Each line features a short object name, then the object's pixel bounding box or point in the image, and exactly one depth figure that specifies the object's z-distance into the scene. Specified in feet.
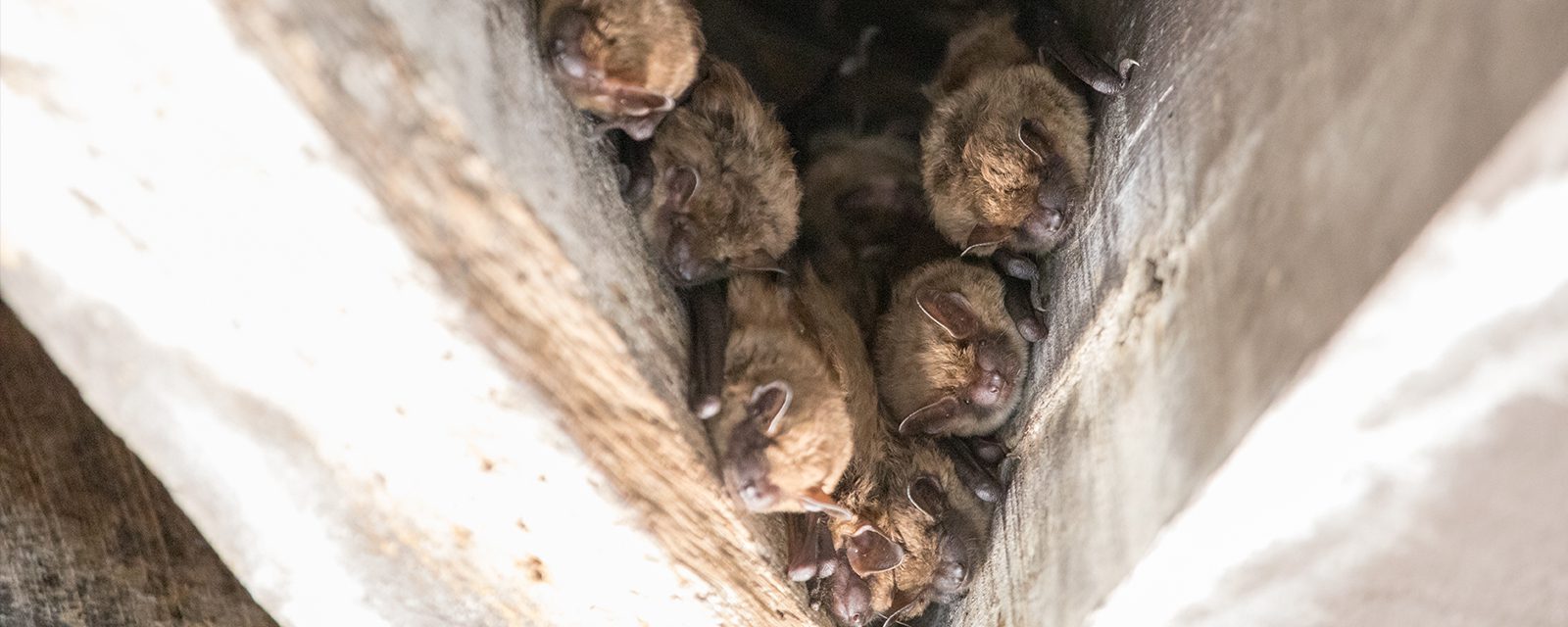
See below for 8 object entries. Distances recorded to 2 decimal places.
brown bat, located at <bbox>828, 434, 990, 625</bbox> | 9.73
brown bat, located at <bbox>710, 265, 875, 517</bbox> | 7.62
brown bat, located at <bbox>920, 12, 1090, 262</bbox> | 9.41
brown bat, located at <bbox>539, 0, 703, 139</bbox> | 7.02
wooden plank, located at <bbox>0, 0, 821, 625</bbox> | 5.17
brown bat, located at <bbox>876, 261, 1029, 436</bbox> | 10.24
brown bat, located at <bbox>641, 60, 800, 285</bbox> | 8.32
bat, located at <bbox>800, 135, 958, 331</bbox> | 11.55
